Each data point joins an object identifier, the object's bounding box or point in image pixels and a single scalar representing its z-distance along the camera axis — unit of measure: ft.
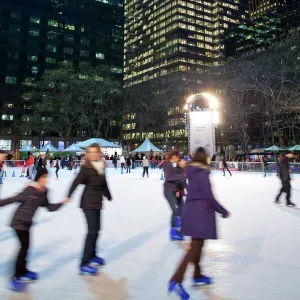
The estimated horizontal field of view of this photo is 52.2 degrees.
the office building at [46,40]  185.13
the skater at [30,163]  50.17
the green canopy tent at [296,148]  94.68
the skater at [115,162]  97.83
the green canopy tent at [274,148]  100.68
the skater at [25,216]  9.63
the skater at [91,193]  10.87
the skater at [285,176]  25.39
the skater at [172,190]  15.78
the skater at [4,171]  54.71
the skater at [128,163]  75.90
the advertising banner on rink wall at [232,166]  79.05
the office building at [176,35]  341.62
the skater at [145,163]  59.60
